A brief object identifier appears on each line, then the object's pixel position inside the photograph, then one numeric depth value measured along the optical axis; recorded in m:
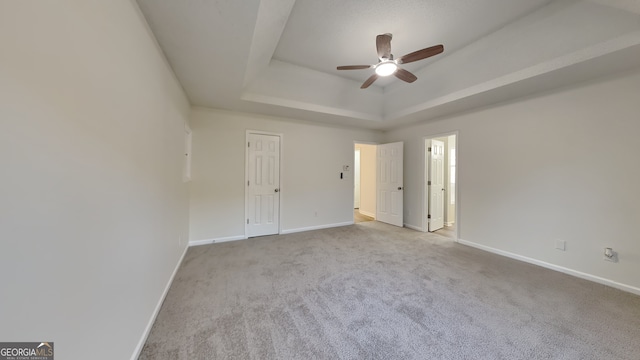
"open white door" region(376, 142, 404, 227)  4.89
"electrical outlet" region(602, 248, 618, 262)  2.36
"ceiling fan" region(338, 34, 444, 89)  2.15
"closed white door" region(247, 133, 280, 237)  3.98
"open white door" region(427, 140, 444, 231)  4.55
